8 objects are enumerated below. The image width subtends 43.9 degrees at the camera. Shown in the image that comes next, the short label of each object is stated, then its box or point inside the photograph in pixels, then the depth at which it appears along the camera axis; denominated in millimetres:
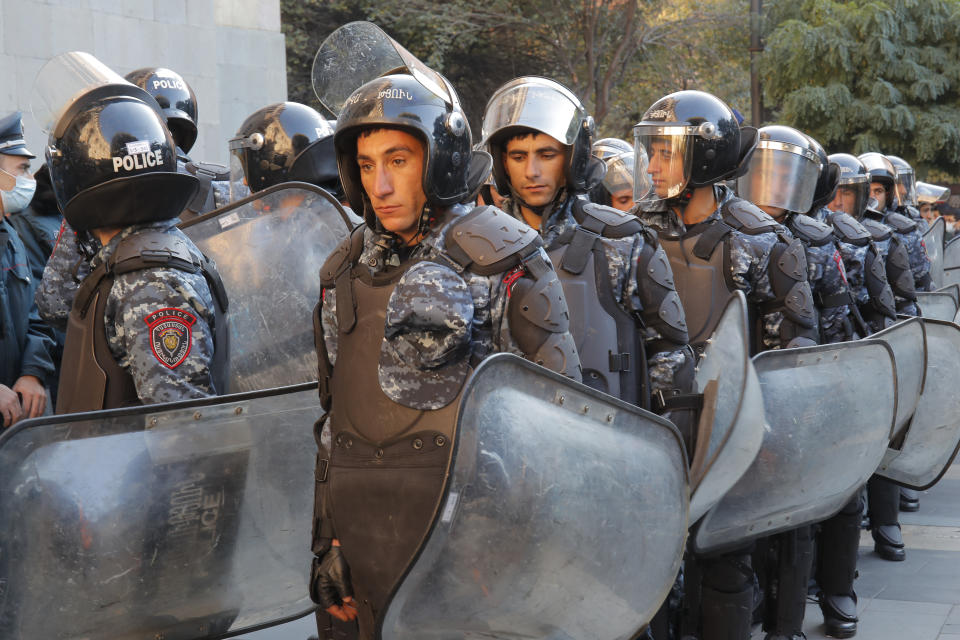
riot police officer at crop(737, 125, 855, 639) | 5535
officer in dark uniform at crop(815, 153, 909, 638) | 5258
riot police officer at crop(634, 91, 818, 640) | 4656
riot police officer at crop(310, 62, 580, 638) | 2676
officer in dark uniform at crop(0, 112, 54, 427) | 4461
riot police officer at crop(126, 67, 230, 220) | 5906
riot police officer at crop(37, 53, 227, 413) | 3059
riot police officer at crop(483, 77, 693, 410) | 3670
